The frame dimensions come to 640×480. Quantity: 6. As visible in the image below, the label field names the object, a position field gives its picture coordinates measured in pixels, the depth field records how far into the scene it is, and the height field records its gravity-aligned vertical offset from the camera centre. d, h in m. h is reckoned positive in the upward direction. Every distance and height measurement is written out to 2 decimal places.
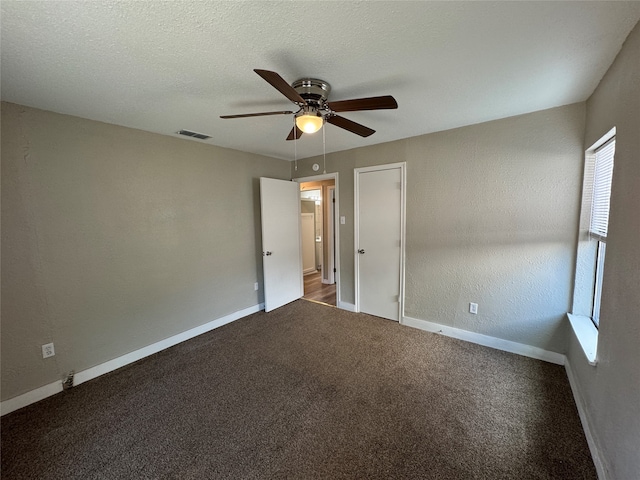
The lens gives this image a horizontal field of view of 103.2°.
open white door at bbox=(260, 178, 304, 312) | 3.57 -0.36
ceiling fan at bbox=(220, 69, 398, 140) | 1.51 +0.70
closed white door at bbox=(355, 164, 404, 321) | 3.15 -0.31
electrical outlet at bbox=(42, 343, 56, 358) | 2.04 -1.03
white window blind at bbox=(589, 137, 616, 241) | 1.77 +0.16
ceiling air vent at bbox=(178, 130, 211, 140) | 2.62 +0.91
